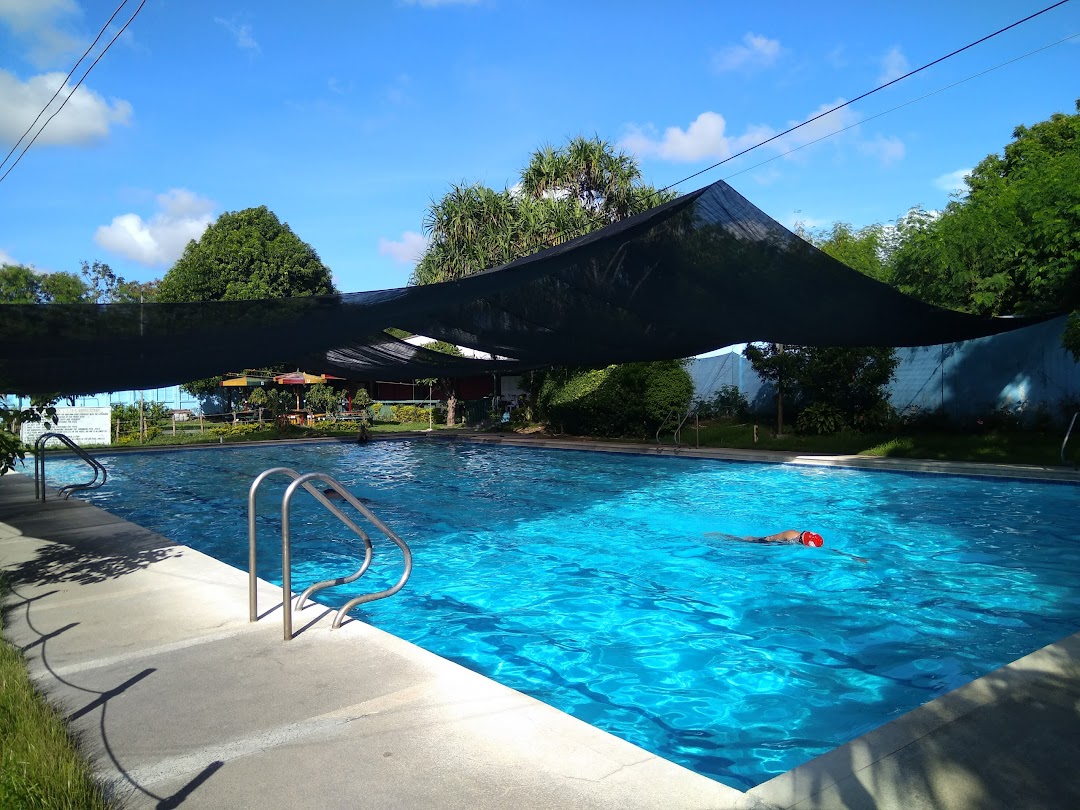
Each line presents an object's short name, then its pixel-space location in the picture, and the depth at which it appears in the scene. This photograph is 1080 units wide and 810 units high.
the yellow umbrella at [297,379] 24.53
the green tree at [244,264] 29.28
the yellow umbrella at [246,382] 23.50
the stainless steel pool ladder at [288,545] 3.61
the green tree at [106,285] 43.38
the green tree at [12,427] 4.27
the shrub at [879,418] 14.91
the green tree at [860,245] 19.19
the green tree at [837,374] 14.48
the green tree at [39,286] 36.47
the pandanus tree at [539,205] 21.73
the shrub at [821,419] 15.25
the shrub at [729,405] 18.86
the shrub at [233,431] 20.33
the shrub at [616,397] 16.83
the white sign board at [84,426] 16.14
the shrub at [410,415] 26.18
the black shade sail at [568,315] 5.91
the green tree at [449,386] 22.75
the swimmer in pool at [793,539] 7.37
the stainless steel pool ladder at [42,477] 8.45
